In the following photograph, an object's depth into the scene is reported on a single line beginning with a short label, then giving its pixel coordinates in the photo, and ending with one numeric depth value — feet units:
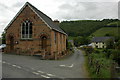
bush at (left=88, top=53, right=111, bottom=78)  17.41
